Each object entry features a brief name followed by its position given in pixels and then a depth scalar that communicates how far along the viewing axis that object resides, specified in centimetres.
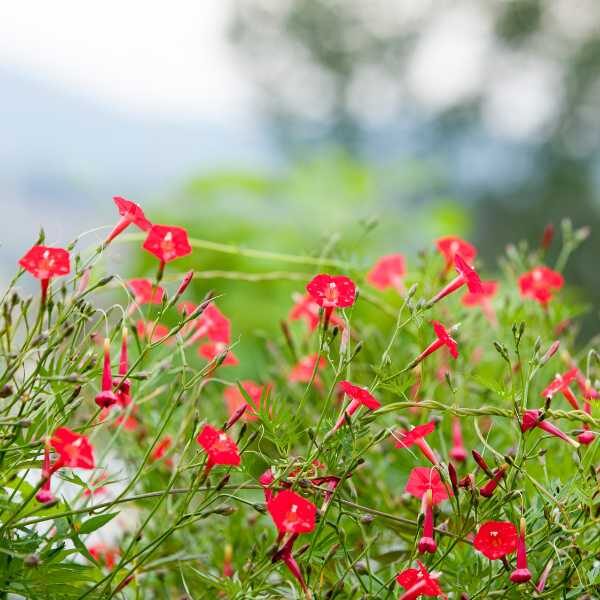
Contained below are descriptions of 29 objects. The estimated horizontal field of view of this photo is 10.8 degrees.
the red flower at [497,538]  156
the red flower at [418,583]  155
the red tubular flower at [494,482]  158
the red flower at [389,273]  204
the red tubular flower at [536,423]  158
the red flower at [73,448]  152
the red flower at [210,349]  184
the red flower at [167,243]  164
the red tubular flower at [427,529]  156
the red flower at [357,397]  155
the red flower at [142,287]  180
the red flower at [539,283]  185
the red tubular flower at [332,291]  160
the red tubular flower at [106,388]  155
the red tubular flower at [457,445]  177
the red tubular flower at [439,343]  159
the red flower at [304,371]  187
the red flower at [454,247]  181
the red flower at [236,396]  178
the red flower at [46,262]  158
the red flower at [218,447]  156
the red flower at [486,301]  192
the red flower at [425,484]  162
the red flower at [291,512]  153
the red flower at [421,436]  160
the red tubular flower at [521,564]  156
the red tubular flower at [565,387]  163
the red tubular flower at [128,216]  163
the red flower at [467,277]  164
